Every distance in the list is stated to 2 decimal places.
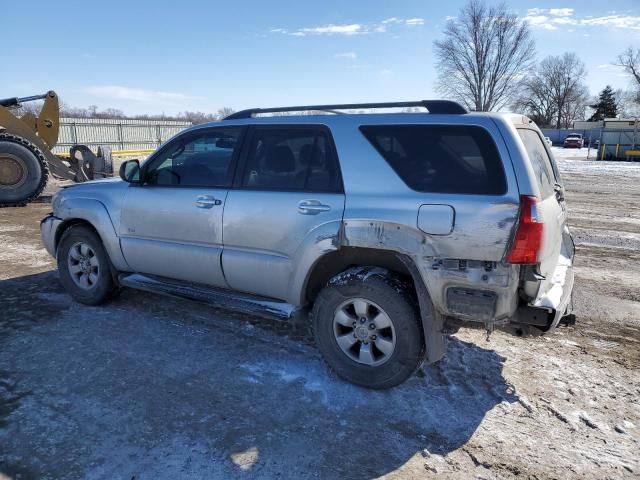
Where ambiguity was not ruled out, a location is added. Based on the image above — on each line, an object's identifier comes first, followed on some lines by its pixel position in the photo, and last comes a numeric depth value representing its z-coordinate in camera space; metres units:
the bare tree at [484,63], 51.25
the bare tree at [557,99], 78.06
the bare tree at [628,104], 67.88
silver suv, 2.98
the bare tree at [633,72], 61.72
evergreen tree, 75.38
